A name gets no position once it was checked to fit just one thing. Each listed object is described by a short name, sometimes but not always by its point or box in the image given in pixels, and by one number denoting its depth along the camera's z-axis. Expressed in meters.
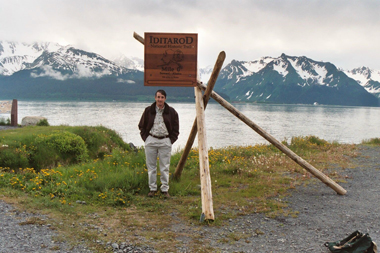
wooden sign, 7.65
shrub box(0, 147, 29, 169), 10.74
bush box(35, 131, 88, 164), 12.41
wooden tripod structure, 6.59
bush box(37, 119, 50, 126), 20.07
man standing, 7.62
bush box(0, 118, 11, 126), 21.00
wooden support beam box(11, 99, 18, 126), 20.78
